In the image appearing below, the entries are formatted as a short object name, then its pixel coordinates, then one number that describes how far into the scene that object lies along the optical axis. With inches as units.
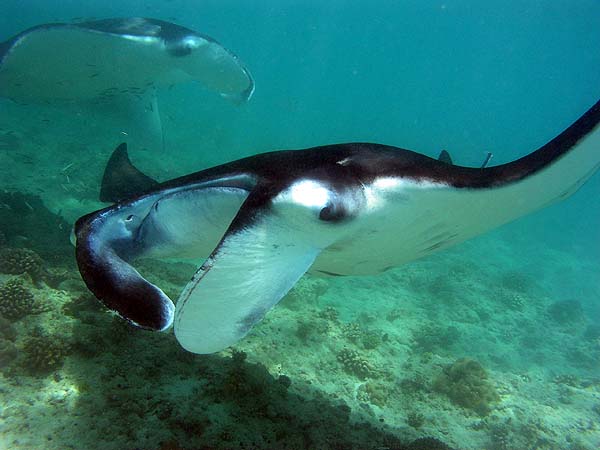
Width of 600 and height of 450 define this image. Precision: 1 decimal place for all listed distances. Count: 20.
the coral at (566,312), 466.6
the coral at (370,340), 253.4
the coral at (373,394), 195.9
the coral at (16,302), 129.9
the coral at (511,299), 459.2
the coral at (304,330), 225.9
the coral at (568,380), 302.8
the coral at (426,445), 120.6
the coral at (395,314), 329.9
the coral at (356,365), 219.5
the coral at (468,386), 217.5
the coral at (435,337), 295.0
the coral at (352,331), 254.6
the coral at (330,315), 272.4
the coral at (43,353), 111.2
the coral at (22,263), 160.2
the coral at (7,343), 111.1
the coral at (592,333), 434.2
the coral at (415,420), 182.2
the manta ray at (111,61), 199.2
